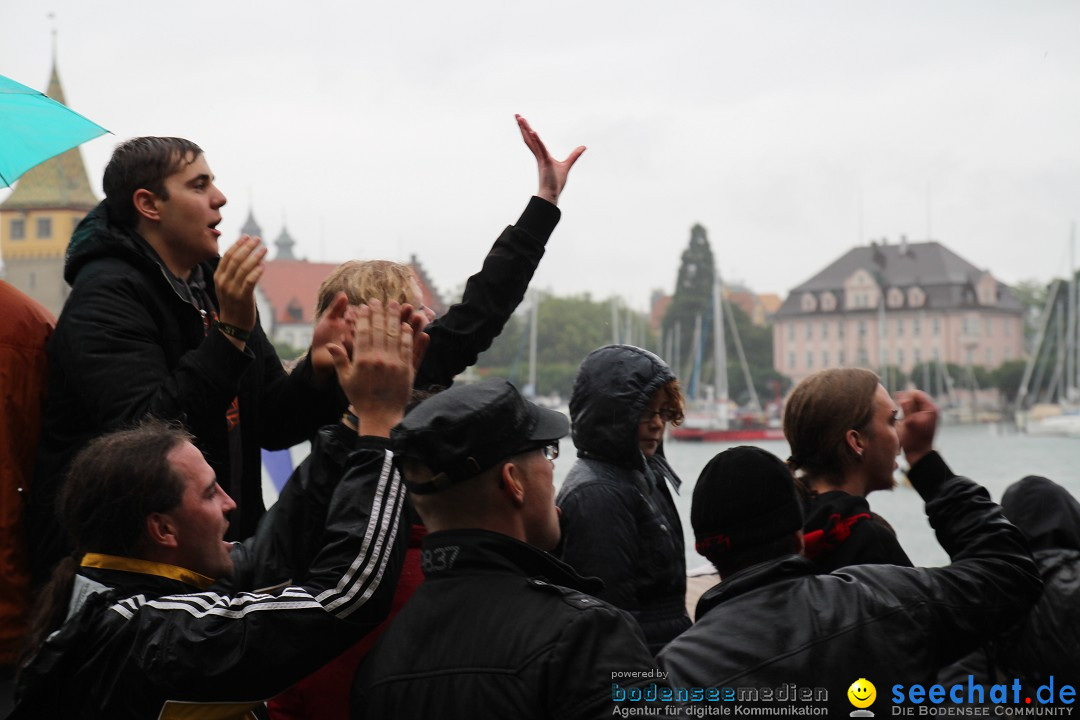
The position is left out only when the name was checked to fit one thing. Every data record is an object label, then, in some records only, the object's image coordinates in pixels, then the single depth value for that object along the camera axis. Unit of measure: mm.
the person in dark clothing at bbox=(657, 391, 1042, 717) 2713
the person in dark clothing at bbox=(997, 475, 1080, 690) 3820
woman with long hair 3539
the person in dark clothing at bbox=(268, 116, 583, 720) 3332
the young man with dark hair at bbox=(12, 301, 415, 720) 2449
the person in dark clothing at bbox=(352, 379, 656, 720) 2217
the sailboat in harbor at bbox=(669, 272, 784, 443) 69938
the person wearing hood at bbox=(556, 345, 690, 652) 3814
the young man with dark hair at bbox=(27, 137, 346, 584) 2992
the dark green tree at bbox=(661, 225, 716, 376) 95375
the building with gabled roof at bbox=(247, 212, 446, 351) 106125
